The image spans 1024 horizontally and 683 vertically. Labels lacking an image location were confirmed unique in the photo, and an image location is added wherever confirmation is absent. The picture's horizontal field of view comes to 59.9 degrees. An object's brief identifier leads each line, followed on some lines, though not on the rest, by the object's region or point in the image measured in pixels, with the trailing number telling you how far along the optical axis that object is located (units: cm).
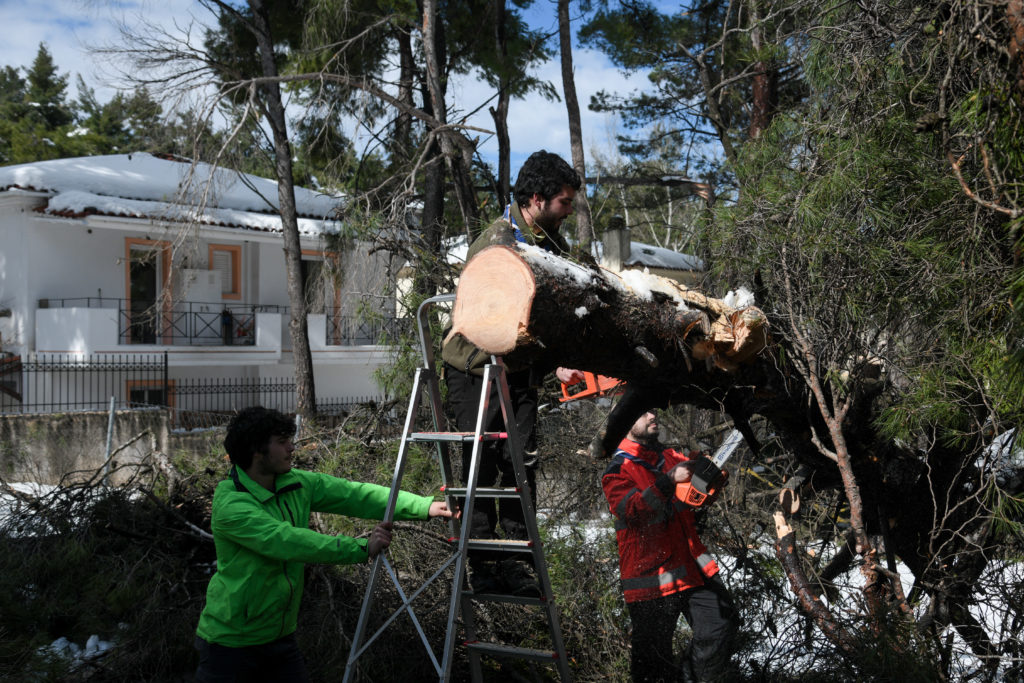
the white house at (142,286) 1521
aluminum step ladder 332
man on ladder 387
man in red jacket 437
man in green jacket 327
